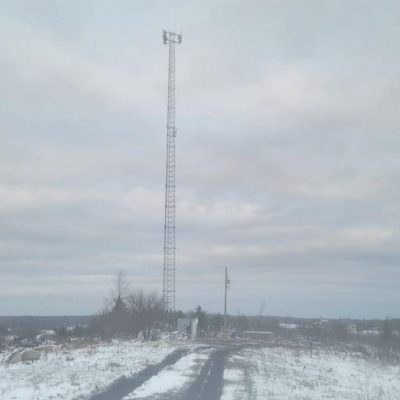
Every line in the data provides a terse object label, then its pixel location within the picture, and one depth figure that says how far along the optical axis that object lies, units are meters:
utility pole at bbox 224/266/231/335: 78.56
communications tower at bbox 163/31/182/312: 60.94
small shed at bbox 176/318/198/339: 61.31
